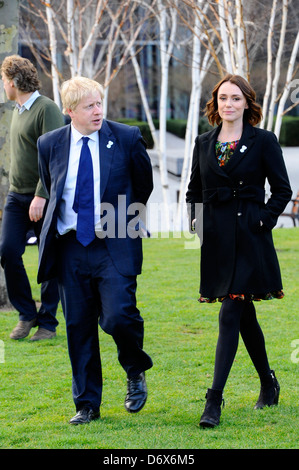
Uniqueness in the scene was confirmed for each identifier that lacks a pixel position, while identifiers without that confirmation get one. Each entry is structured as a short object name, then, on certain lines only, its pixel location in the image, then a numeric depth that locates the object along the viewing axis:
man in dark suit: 9.36
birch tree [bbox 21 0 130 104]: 28.81
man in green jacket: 13.43
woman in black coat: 9.52
